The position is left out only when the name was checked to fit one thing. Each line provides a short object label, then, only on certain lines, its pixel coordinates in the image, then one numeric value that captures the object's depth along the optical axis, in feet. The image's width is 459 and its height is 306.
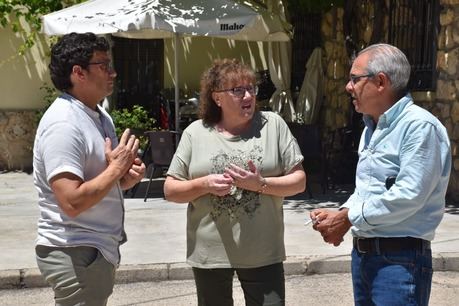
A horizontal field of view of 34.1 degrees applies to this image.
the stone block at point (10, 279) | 20.53
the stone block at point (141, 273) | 21.18
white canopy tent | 31.01
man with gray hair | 9.32
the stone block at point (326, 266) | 22.15
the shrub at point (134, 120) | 40.06
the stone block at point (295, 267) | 22.00
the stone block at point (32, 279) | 20.65
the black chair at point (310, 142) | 34.04
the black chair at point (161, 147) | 32.01
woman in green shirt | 11.65
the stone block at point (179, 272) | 21.47
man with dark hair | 9.79
